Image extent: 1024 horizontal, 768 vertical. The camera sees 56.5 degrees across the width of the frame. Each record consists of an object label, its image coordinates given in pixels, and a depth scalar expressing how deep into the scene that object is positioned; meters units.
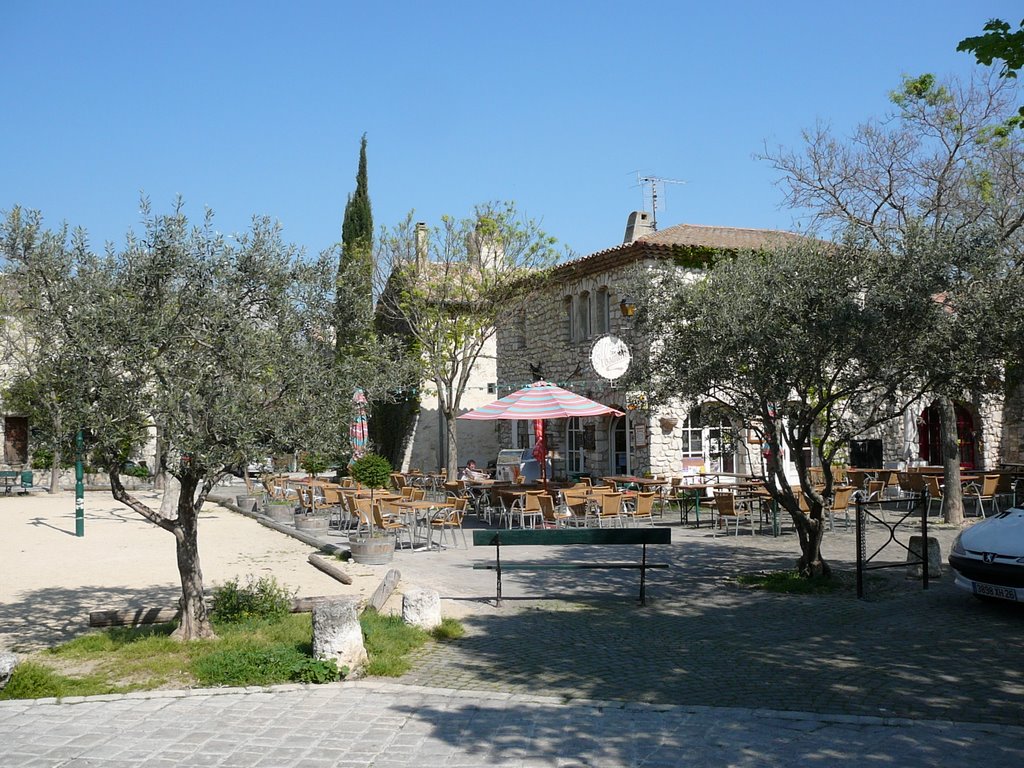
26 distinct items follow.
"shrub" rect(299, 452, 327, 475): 7.15
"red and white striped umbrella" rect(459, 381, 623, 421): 16.05
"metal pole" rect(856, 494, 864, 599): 9.06
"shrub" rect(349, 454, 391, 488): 23.28
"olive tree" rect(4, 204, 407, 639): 6.52
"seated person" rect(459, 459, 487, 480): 21.09
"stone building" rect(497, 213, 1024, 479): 20.44
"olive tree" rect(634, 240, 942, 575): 8.66
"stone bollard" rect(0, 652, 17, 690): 6.17
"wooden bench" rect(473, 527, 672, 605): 9.27
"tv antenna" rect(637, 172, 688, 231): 27.77
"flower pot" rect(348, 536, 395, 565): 12.03
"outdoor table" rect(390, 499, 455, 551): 13.48
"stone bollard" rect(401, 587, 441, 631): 7.93
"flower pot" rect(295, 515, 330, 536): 16.53
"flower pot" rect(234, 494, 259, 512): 20.83
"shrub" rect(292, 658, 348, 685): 6.40
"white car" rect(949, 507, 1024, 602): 8.14
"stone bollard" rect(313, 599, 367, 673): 6.59
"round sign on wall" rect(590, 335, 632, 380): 17.73
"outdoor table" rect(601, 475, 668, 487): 17.32
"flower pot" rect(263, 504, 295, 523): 18.89
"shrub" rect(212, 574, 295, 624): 8.17
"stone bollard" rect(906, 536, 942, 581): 10.22
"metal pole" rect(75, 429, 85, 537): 15.78
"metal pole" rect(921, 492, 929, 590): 9.59
